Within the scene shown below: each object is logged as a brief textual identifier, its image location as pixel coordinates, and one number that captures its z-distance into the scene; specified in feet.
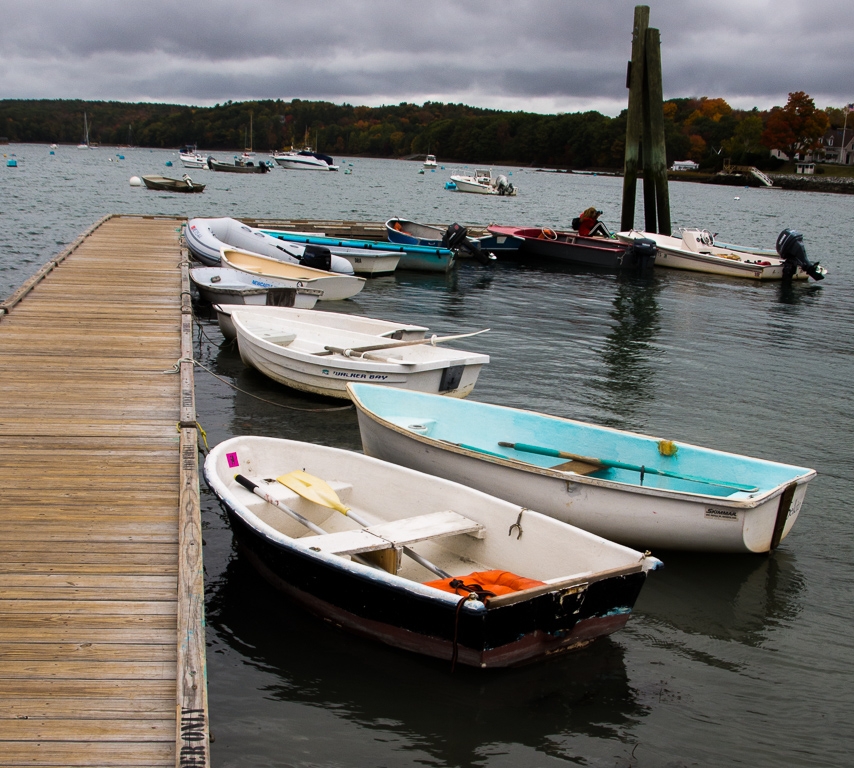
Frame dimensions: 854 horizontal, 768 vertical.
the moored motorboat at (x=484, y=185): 248.52
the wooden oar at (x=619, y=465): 23.46
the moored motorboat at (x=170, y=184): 176.35
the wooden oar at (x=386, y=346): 35.76
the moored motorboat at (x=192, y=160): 288.30
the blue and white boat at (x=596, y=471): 22.38
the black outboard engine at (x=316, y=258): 61.93
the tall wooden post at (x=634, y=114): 94.89
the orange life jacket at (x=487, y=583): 17.15
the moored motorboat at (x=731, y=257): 84.89
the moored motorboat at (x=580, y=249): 85.46
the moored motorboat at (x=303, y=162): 349.41
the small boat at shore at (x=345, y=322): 38.55
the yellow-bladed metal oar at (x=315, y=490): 20.62
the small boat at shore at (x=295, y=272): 56.85
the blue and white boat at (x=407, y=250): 74.58
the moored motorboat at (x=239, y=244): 61.67
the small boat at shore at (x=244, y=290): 47.91
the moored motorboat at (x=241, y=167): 281.33
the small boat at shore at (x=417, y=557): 16.81
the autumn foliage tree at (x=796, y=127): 419.95
